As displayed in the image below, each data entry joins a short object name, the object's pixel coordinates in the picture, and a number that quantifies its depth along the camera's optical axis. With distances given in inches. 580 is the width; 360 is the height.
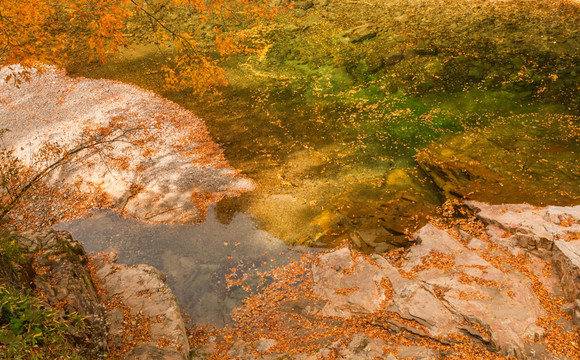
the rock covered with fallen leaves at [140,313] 289.7
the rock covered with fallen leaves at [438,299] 274.5
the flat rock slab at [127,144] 501.0
